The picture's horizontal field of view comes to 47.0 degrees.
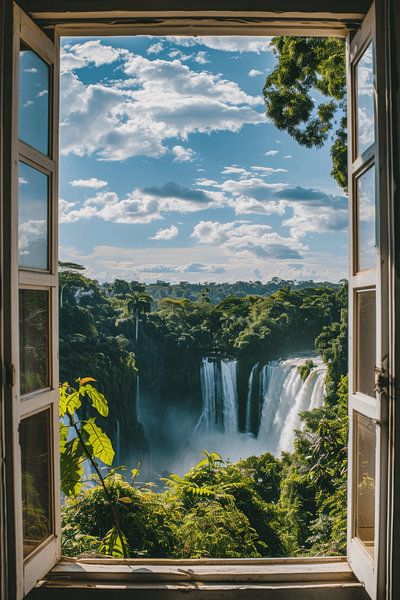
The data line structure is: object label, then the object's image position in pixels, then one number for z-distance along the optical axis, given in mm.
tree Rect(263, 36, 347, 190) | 3121
